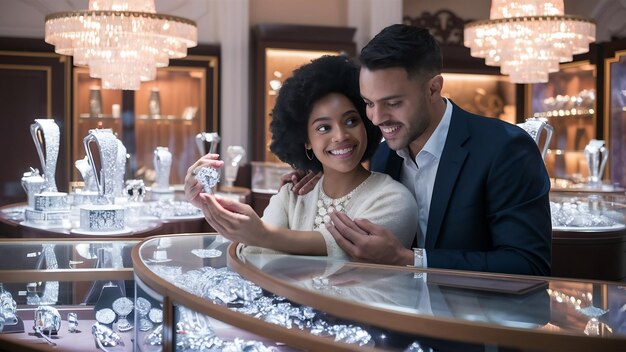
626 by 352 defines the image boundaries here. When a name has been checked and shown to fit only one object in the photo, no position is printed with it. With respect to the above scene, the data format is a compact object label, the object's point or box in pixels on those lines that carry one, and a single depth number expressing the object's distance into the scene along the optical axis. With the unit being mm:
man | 1946
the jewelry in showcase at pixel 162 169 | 5355
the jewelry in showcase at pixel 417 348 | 1254
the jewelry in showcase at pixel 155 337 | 1769
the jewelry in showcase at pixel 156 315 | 1736
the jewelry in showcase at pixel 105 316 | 2160
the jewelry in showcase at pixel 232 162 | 6211
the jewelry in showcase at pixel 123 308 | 2158
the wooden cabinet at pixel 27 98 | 7516
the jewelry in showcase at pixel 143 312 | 1827
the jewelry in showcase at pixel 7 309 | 2145
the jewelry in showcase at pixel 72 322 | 2205
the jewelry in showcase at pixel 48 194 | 4172
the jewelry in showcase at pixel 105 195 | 3791
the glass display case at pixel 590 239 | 4402
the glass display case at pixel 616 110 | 7633
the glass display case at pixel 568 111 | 8172
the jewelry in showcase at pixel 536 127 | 4480
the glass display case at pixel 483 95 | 9133
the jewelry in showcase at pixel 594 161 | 6550
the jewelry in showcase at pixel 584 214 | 4555
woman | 1853
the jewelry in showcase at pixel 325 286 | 1379
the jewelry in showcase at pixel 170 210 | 4523
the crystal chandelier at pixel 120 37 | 5160
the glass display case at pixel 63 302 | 2082
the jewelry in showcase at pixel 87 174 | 4750
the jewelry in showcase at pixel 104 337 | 2135
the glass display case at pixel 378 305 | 1168
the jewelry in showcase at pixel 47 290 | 2086
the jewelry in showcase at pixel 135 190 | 4859
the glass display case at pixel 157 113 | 7742
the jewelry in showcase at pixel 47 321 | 2186
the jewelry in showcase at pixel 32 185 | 4595
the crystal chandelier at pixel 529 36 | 5641
